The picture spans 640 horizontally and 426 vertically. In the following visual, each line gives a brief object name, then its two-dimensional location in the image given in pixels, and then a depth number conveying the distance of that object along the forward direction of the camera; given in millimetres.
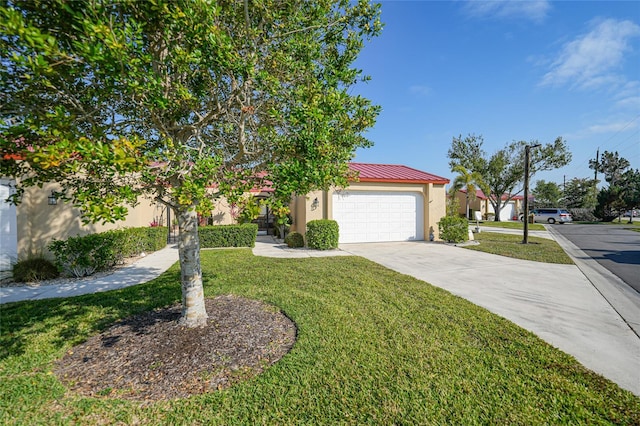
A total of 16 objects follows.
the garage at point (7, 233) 6848
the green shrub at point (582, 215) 34500
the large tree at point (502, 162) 32500
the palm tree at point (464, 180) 19719
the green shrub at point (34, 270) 6809
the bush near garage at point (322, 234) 11391
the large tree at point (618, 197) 28703
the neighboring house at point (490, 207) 39188
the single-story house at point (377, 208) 12453
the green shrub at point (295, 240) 12086
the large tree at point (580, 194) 38588
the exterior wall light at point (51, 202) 7819
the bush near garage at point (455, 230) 13047
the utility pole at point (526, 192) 13423
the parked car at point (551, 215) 31219
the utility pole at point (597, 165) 42781
